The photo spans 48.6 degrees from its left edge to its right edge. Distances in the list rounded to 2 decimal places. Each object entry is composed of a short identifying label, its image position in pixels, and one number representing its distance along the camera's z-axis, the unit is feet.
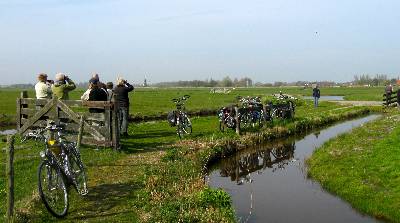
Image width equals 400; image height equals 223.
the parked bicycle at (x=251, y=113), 74.59
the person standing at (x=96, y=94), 53.31
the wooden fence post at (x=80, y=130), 40.10
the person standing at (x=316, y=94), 142.72
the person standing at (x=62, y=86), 55.67
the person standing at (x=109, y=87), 59.67
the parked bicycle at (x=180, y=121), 63.77
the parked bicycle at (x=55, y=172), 27.27
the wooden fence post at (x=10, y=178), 25.77
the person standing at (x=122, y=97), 61.05
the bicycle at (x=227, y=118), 70.74
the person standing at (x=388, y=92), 144.66
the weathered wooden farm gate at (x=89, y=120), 49.34
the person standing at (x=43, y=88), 56.31
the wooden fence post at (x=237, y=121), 69.26
